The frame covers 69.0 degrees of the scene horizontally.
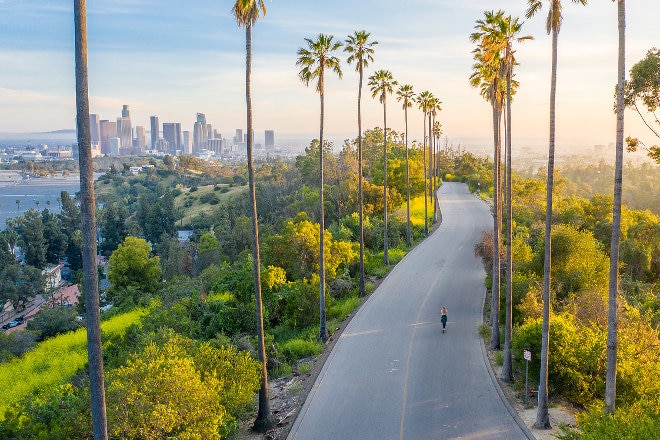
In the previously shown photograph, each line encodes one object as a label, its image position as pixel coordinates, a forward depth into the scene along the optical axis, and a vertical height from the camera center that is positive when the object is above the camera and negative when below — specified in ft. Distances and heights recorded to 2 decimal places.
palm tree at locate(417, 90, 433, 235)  145.18 +23.54
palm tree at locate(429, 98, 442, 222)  153.79 +22.44
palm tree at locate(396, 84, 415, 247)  125.70 +21.77
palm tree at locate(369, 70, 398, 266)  109.91 +21.34
